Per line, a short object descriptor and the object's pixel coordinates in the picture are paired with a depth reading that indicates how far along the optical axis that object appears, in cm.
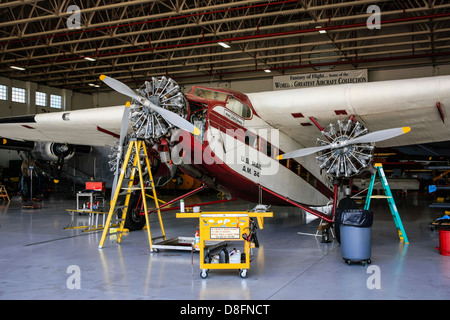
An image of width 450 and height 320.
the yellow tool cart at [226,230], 564
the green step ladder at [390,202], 839
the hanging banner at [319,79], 2402
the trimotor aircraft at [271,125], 758
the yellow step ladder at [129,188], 782
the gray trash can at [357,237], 638
